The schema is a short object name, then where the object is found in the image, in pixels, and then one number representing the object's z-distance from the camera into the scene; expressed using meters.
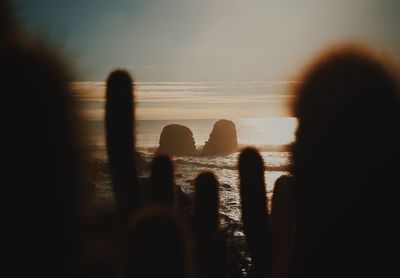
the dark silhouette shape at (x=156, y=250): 2.44
